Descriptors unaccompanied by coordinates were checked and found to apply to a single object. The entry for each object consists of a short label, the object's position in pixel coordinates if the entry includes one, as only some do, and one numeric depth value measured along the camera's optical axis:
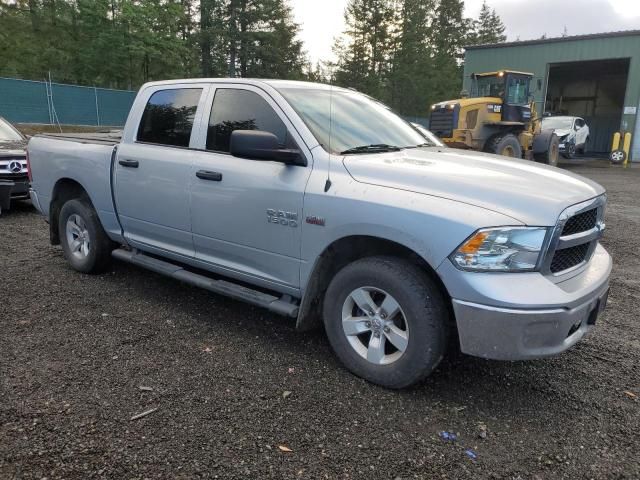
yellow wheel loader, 15.59
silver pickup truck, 2.74
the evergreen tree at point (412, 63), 47.72
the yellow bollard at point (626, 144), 24.69
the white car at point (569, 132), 23.50
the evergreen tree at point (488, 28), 67.62
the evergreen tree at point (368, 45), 47.14
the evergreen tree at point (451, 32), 58.03
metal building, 24.89
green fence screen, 20.23
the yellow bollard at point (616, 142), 24.90
